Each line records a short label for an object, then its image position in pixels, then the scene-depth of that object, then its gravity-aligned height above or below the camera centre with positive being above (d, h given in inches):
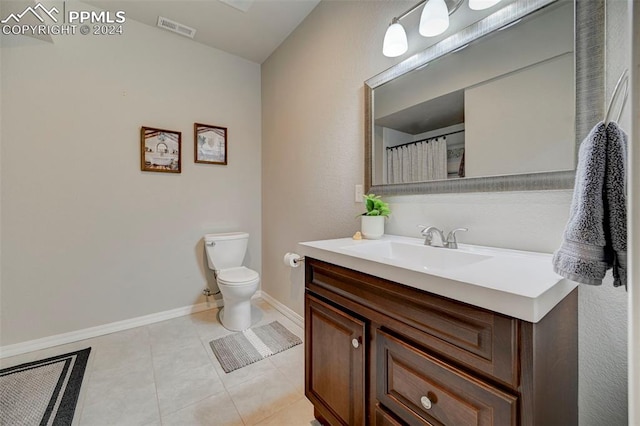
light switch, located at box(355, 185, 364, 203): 62.4 +3.8
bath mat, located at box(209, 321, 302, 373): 66.2 -38.4
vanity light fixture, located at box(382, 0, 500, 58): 43.1 +32.5
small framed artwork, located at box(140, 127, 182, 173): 85.3 +20.9
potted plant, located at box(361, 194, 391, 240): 53.4 -2.0
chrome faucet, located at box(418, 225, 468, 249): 42.6 -5.3
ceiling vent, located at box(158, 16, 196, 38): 82.7 +61.1
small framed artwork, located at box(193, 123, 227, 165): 94.3 +25.2
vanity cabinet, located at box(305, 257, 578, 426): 21.5 -15.8
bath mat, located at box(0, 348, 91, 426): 48.0 -37.9
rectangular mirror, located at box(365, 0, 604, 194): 32.9 +16.4
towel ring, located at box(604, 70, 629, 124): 18.9 +8.6
